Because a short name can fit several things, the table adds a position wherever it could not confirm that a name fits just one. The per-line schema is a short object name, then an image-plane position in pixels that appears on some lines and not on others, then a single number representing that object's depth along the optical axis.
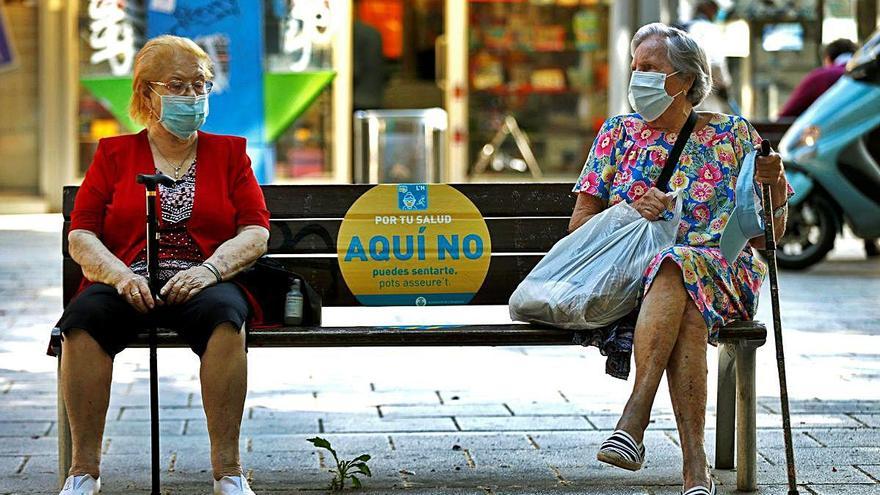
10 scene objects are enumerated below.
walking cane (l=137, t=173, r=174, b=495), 8.80
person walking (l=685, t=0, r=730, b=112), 25.17
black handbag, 9.76
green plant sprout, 9.59
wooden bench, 10.12
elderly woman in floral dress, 9.10
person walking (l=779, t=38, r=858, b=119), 23.97
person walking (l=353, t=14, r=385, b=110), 31.70
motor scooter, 21.69
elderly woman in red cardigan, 8.91
